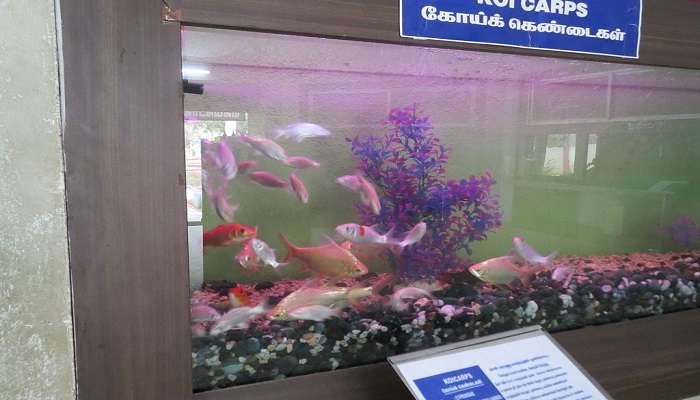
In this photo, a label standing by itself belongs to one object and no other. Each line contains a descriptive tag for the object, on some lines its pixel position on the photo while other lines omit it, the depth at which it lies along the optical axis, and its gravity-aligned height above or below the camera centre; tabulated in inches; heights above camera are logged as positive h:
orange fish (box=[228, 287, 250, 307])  60.0 -18.8
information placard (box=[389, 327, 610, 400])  47.4 -23.2
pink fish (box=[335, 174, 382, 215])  66.6 -4.2
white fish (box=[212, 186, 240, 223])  57.6 -6.2
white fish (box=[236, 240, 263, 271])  61.3 -13.7
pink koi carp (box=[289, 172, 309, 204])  64.2 -3.9
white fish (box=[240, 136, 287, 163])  60.7 +1.8
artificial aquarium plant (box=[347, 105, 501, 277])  68.9 -5.3
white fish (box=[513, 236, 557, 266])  78.1 -15.9
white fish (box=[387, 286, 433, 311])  68.4 -20.9
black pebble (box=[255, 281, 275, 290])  63.3 -17.9
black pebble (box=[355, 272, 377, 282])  68.2 -17.6
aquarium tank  57.8 -5.3
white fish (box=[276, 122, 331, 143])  61.7 +4.0
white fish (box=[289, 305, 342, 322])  63.3 -21.8
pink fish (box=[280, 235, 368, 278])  64.8 -14.6
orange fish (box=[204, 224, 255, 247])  56.1 -10.0
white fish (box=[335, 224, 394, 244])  66.7 -11.1
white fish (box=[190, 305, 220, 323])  54.3 -19.3
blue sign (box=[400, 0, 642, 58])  56.7 +19.0
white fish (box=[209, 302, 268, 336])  58.0 -21.3
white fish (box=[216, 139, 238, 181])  57.6 -0.4
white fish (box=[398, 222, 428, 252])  70.5 -11.7
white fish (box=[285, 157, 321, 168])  63.1 -0.3
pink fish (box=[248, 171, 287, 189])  61.8 -2.7
